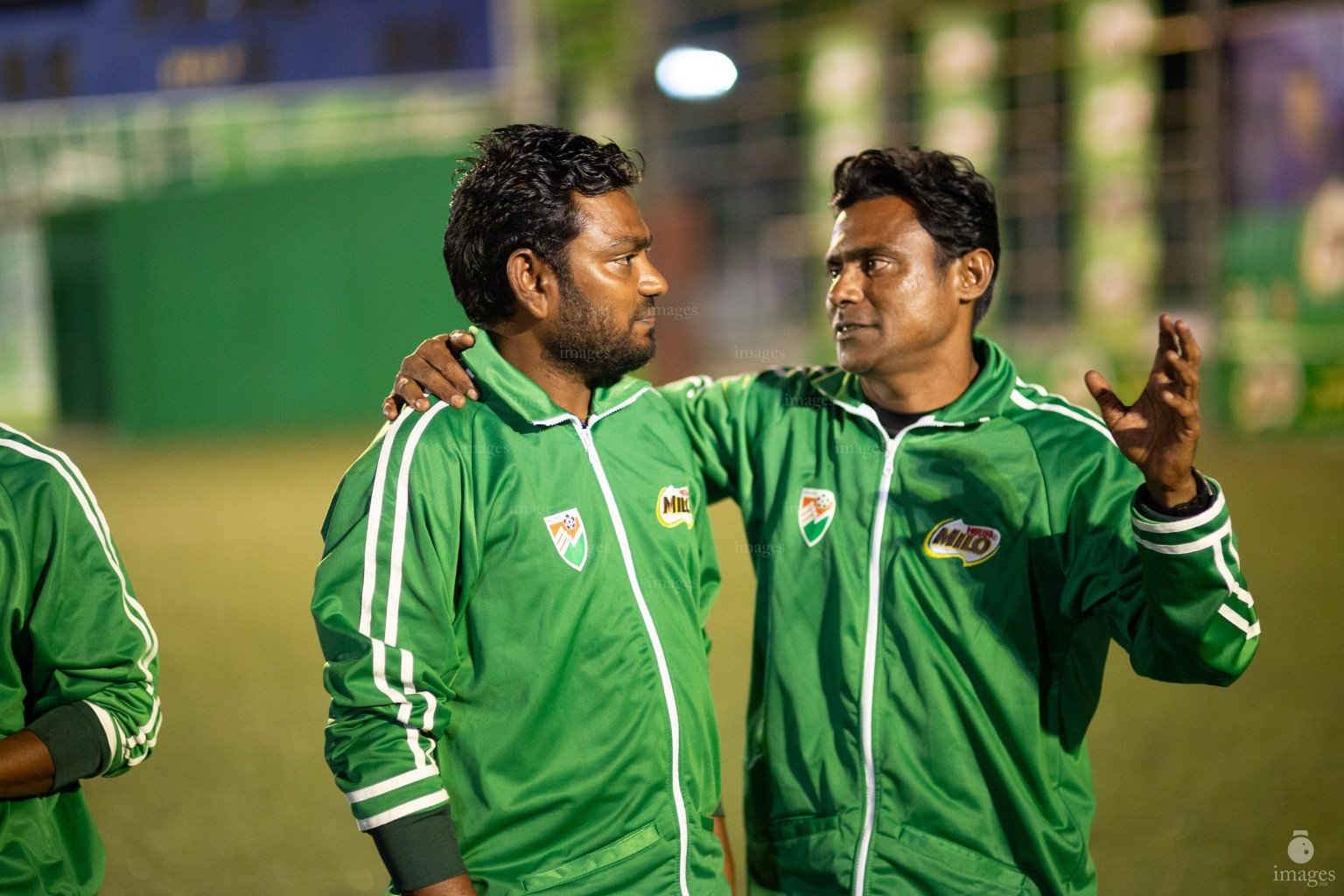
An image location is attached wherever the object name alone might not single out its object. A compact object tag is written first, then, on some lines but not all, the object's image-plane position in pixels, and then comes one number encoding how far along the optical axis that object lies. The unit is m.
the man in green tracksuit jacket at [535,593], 3.33
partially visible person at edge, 3.34
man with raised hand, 3.52
